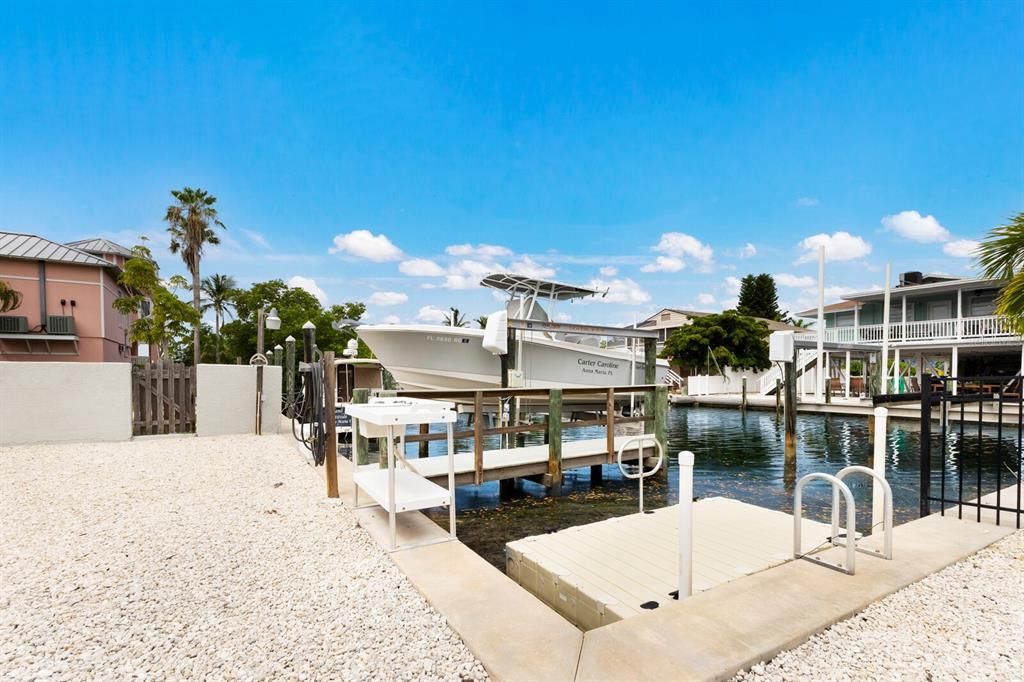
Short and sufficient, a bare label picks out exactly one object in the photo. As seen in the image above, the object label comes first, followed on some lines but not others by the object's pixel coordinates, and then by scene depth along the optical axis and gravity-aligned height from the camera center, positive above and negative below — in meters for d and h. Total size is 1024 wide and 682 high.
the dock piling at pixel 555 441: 7.59 -1.58
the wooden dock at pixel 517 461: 6.88 -1.91
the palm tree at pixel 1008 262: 5.43 +0.85
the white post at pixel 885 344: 18.80 -0.38
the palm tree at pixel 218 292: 40.49 +4.13
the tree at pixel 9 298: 18.94 +1.81
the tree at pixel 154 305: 19.84 +1.54
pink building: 21.75 +1.81
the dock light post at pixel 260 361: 10.74 -0.51
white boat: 12.23 -0.46
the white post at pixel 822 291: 18.67 +1.66
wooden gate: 9.97 -1.17
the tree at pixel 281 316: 35.03 +1.50
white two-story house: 19.52 +0.23
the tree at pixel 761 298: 49.88 +3.78
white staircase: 23.59 -1.85
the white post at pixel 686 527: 2.88 -1.12
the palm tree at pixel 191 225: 29.39 +6.96
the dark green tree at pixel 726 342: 30.91 -0.42
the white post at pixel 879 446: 4.22 -0.98
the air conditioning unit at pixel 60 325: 22.03 +0.80
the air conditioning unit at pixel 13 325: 21.20 +0.78
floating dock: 3.14 -1.69
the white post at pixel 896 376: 18.89 -1.64
